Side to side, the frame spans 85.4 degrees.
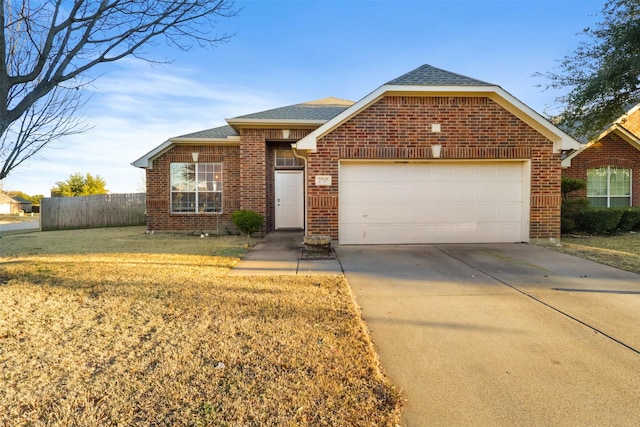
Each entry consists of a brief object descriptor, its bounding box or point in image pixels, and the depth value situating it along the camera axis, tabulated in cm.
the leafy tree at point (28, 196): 6051
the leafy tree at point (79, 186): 3622
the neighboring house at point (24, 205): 5520
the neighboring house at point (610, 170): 1298
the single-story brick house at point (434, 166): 875
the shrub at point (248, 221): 1002
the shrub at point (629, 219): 1137
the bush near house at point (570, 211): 1091
